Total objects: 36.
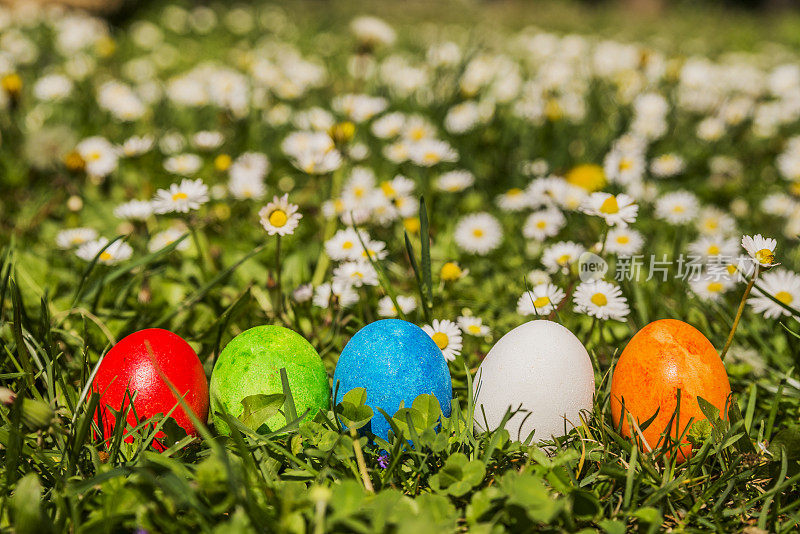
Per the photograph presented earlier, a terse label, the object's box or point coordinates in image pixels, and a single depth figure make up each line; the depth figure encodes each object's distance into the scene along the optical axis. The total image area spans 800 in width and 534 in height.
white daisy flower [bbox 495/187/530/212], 0.88
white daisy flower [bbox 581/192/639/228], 0.72
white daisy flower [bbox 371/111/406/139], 1.02
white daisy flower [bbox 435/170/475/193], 0.92
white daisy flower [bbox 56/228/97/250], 0.82
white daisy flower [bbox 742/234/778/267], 0.67
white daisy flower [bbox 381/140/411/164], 0.93
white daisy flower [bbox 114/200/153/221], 0.80
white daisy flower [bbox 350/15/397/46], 1.08
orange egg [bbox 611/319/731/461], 0.66
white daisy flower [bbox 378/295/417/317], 0.75
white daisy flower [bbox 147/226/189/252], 0.82
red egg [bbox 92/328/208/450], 0.67
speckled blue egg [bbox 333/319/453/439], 0.67
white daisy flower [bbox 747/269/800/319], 0.73
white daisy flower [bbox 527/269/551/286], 0.79
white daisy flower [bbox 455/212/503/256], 0.84
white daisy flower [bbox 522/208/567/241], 0.84
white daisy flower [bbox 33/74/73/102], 1.19
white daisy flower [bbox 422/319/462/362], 0.71
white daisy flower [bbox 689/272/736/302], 0.77
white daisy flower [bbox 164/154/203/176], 0.89
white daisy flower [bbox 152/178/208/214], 0.76
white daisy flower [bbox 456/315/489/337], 0.74
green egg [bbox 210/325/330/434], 0.66
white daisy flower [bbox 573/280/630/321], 0.71
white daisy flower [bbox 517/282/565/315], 0.72
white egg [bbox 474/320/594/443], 0.67
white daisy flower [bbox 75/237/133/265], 0.77
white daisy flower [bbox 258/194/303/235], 0.72
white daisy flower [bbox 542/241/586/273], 0.77
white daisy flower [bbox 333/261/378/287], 0.76
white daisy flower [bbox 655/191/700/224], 0.87
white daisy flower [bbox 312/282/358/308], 0.75
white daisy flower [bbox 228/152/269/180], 0.89
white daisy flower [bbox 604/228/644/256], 0.81
